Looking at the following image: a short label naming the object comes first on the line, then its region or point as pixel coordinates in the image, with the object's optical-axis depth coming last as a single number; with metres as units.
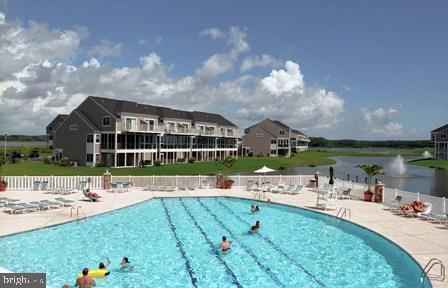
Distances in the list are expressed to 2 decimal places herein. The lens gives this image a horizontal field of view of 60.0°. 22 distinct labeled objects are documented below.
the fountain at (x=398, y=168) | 62.54
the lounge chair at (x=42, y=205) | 20.12
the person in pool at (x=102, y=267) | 11.90
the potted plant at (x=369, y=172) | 24.64
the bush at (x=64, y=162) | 52.88
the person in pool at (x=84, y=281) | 10.47
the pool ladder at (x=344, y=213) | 19.86
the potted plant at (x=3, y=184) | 25.16
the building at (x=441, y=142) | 98.12
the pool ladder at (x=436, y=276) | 10.33
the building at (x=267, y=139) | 100.56
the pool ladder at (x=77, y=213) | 18.55
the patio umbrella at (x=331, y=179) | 26.31
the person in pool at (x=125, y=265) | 12.58
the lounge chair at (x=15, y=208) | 18.83
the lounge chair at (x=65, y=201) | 21.03
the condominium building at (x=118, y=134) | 54.41
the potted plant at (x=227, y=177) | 29.84
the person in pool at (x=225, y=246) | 14.59
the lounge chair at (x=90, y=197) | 22.66
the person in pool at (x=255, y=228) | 17.47
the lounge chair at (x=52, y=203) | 20.44
